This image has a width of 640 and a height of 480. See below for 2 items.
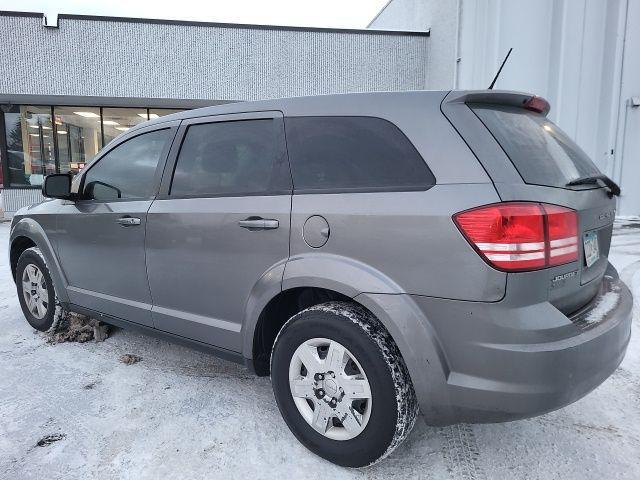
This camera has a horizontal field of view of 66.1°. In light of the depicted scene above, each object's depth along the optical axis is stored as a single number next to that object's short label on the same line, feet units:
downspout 39.81
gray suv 6.29
